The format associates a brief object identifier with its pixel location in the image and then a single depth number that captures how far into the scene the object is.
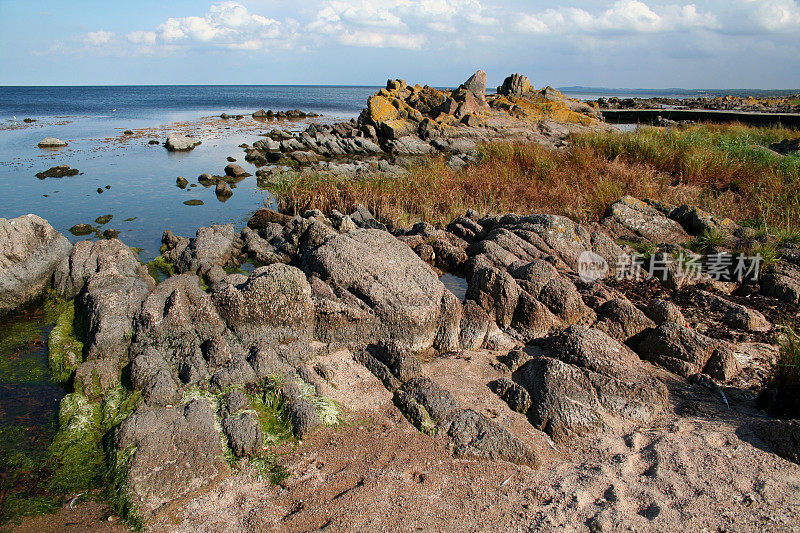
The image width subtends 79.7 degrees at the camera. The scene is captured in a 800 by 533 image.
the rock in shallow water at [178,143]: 22.91
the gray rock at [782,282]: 6.41
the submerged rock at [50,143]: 23.31
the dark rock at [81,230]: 10.39
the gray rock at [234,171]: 17.38
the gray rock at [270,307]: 5.00
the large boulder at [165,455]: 3.41
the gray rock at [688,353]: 4.75
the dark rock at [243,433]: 3.80
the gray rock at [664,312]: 5.63
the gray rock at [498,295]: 5.70
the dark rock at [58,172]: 16.33
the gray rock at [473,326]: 5.46
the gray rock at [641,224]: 8.92
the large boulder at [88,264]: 6.46
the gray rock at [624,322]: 5.47
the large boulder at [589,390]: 4.08
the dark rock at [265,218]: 10.40
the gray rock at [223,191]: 14.48
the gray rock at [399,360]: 4.70
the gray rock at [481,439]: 3.72
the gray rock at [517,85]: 34.50
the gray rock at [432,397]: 4.18
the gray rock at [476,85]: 31.40
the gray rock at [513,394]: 4.27
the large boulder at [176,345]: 4.41
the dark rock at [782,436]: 3.55
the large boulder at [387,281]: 5.34
